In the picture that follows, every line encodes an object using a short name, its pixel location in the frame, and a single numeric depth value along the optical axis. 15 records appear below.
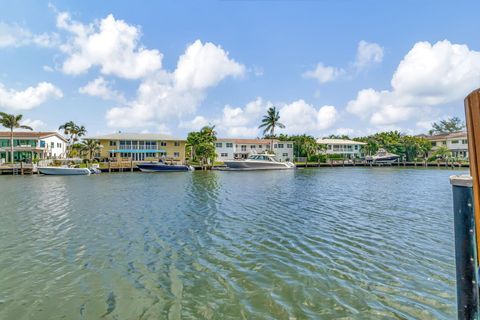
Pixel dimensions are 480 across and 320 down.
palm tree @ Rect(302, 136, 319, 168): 74.62
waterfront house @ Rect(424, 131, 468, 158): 72.56
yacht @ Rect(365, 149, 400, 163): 71.81
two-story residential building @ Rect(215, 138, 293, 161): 72.31
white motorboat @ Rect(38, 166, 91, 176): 42.56
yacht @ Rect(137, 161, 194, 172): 49.59
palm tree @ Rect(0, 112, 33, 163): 50.38
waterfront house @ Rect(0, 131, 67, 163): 56.16
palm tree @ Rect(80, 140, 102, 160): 58.56
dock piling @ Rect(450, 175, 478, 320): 2.47
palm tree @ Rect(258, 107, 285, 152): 76.06
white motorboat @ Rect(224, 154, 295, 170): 52.82
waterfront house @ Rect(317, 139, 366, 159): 80.54
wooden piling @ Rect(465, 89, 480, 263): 2.05
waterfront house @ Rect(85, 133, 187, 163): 59.97
